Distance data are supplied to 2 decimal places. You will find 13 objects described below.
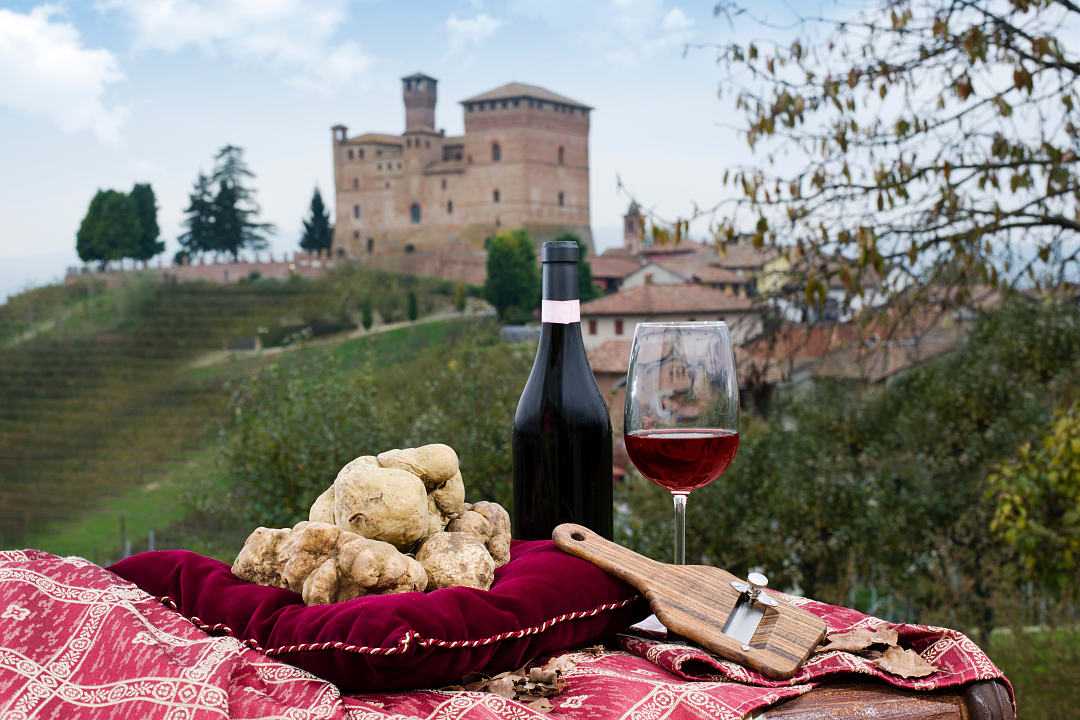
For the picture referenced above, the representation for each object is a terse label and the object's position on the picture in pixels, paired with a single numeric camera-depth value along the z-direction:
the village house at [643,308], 25.81
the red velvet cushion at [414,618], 0.99
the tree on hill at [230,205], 47.12
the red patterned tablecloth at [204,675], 0.97
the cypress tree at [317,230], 52.56
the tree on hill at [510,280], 41.78
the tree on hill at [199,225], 46.75
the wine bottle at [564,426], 1.37
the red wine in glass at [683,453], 1.32
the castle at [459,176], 50.28
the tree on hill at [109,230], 43.44
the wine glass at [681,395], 1.32
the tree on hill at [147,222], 43.94
